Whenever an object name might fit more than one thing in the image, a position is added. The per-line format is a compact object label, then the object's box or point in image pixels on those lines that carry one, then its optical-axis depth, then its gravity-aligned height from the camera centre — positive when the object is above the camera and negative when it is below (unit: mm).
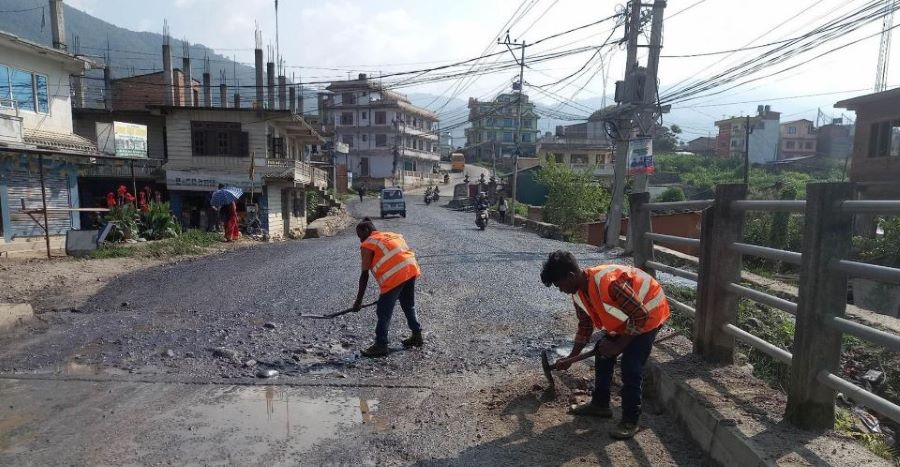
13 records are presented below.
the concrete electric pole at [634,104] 13945 +1966
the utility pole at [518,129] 26828 +2535
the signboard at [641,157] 13828 +601
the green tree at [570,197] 23703 -766
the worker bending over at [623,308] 3225 -741
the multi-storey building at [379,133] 59781 +4595
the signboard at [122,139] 19953 +1126
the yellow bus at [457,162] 77250 +2100
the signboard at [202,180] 23781 -359
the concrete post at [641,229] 5074 -433
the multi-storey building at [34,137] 14789 +865
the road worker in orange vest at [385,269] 5086 -847
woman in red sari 16484 -1402
